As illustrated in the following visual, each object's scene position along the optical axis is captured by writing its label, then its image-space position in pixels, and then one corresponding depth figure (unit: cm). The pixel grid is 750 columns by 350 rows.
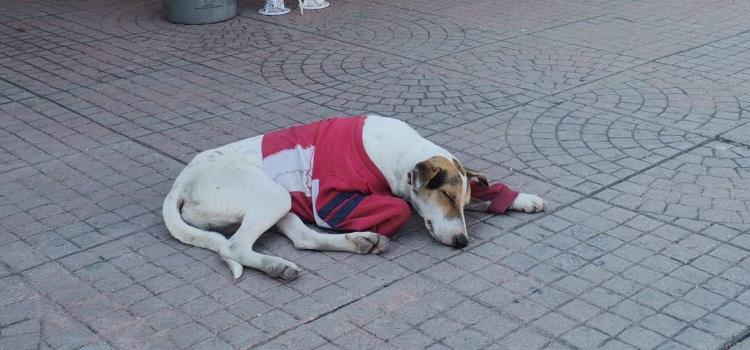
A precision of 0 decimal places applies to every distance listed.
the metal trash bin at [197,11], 1034
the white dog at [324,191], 499
